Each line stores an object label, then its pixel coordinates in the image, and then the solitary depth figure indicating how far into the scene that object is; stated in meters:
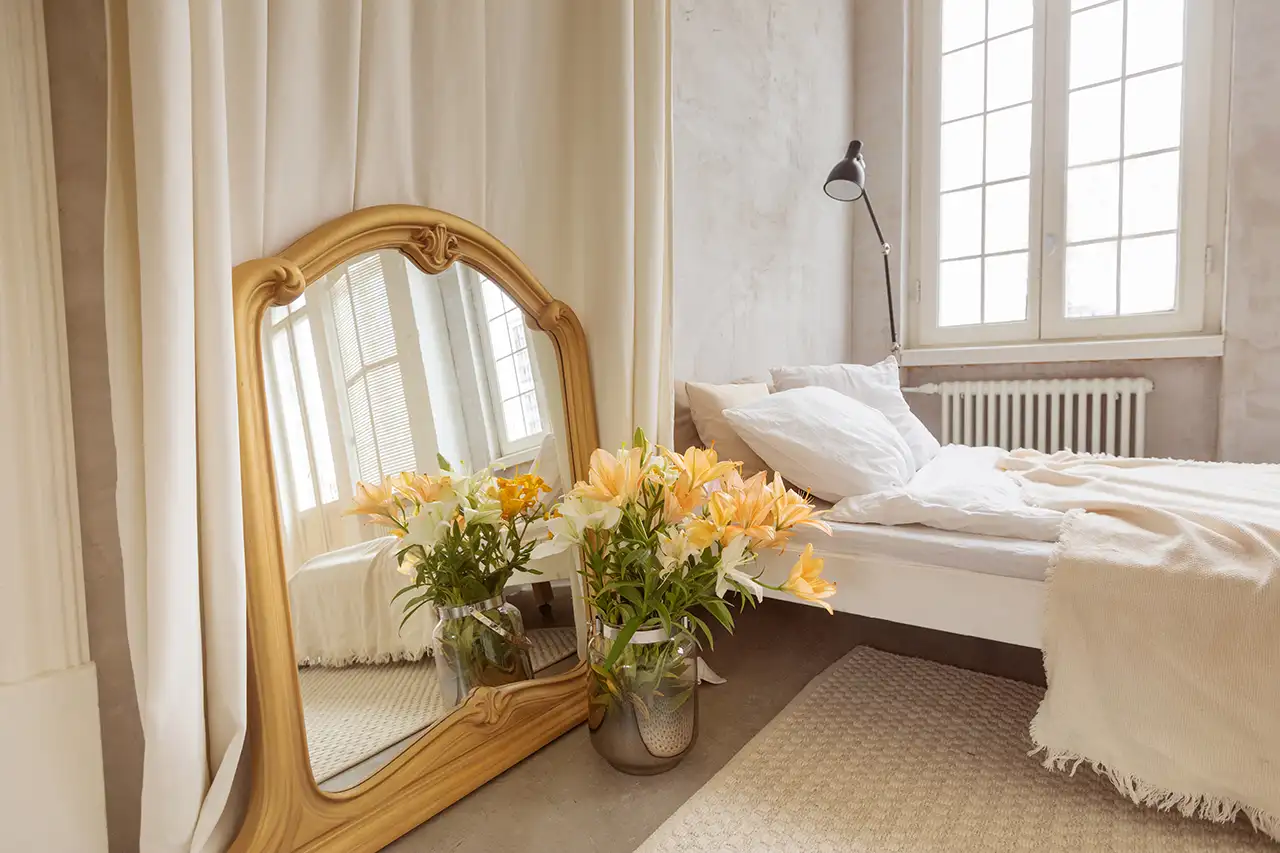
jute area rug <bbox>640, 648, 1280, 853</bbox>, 1.06
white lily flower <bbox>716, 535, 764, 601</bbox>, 1.10
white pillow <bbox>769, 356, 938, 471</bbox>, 2.04
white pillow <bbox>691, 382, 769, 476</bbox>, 1.71
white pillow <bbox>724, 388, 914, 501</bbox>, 1.58
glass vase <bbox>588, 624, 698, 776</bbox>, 1.18
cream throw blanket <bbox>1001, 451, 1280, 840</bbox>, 1.01
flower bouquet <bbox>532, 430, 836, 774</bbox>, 1.12
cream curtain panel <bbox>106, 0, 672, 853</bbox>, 0.79
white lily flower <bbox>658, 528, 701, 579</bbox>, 1.11
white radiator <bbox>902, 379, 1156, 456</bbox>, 2.68
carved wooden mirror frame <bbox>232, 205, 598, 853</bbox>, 0.92
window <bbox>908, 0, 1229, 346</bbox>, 2.62
